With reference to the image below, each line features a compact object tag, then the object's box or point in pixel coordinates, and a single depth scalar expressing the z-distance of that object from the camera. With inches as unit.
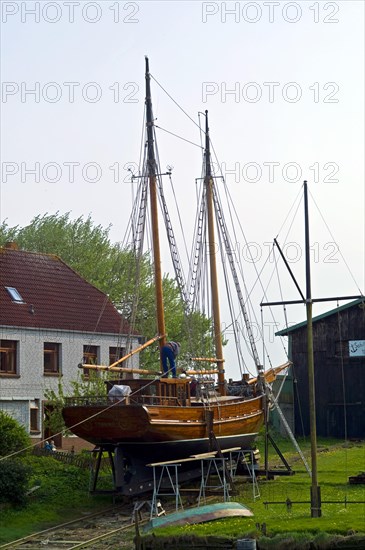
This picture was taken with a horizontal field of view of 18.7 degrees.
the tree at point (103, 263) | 2753.4
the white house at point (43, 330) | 1895.9
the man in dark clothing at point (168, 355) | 1591.2
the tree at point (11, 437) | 1490.5
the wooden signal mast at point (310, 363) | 1119.6
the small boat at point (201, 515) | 1130.0
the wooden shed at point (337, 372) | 2178.9
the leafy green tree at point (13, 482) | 1302.9
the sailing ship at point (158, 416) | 1389.0
